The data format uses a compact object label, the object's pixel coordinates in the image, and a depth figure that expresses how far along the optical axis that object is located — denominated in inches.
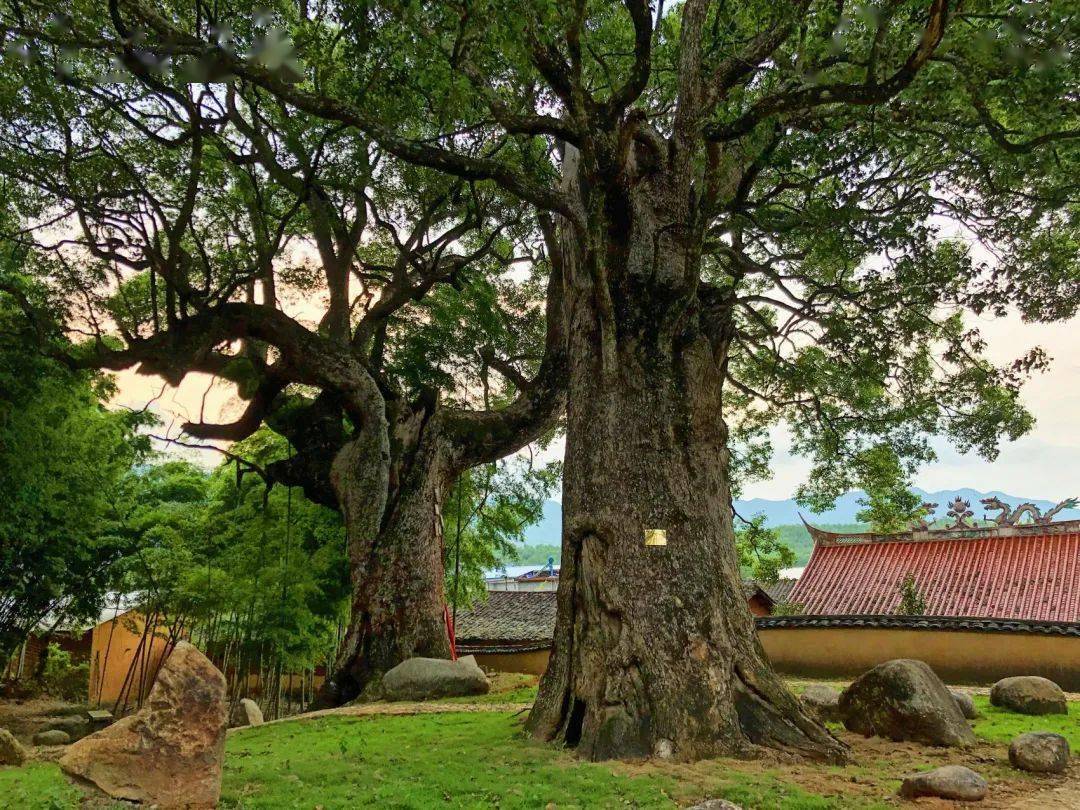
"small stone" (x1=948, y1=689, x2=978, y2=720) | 301.4
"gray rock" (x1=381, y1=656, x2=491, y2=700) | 362.6
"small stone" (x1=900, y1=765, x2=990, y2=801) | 184.4
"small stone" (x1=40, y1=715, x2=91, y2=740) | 510.9
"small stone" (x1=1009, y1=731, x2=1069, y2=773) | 214.8
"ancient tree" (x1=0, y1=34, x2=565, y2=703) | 385.1
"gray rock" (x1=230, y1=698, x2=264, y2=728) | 403.9
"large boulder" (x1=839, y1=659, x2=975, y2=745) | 249.9
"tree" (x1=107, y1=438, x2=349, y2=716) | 530.3
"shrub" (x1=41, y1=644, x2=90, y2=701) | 780.6
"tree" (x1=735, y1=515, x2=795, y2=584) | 536.1
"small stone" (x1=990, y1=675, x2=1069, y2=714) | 321.7
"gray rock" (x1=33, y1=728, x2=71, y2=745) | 441.0
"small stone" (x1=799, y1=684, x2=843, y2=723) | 290.3
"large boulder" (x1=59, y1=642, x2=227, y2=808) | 171.8
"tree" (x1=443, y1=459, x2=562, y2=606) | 618.8
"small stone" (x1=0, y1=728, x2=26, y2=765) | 281.8
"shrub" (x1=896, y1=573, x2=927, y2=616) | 594.5
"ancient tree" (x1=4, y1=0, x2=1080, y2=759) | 233.1
